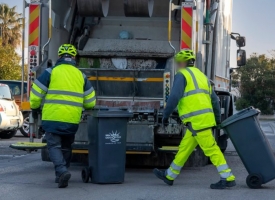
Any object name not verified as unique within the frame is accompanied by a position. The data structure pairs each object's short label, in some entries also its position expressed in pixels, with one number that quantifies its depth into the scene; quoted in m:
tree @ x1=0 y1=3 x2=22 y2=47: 45.59
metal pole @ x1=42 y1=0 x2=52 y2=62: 10.83
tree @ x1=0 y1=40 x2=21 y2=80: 36.09
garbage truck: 10.42
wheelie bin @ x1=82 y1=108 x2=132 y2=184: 8.95
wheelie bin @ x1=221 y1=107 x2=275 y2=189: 8.78
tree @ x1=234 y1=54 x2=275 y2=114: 56.47
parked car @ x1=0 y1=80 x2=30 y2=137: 19.98
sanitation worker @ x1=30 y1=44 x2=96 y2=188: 8.69
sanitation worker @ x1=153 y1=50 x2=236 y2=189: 8.64
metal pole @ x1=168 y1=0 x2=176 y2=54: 10.50
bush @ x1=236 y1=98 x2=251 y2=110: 55.31
